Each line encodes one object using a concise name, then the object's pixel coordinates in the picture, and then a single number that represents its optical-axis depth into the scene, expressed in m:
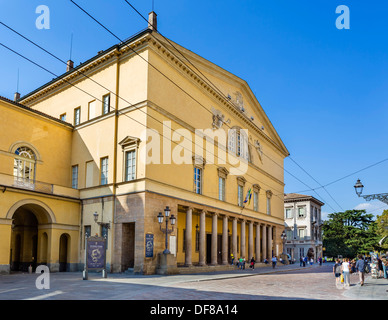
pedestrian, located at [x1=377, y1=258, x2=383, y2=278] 24.63
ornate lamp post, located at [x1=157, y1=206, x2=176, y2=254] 24.25
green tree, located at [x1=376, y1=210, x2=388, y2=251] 64.12
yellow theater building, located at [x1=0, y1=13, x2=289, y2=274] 24.92
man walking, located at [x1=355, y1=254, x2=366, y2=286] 18.59
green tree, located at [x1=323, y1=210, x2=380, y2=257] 67.06
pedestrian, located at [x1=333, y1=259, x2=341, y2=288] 18.58
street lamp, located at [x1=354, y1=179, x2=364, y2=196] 19.62
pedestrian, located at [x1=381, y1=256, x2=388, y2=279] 24.04
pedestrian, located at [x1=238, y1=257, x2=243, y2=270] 33.72
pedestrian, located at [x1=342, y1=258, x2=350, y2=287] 17.86
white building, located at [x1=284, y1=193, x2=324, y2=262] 67.78
